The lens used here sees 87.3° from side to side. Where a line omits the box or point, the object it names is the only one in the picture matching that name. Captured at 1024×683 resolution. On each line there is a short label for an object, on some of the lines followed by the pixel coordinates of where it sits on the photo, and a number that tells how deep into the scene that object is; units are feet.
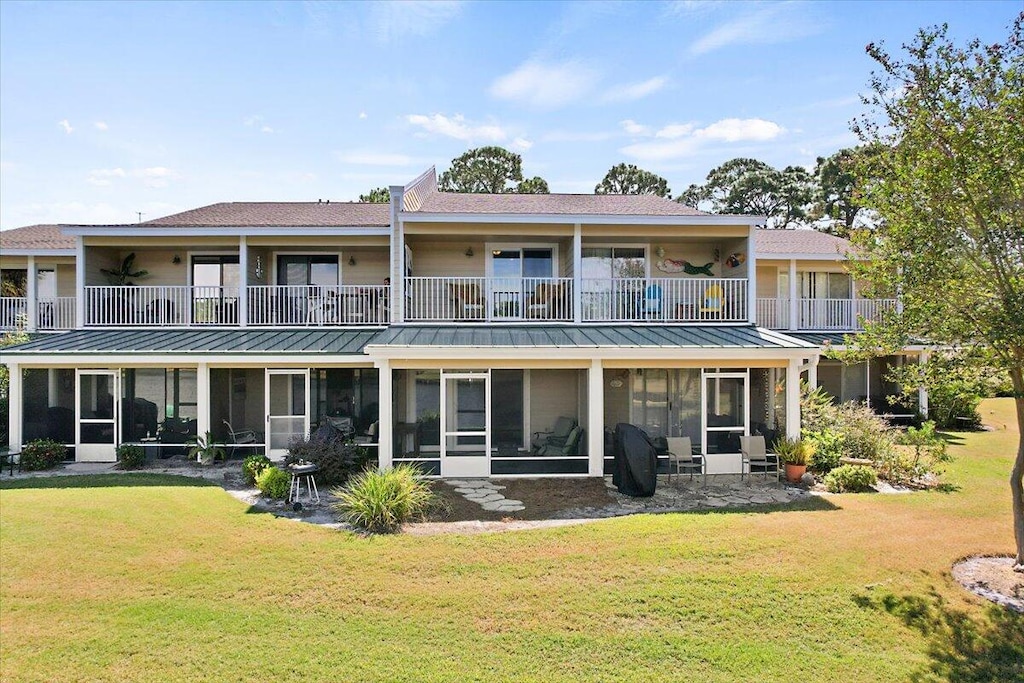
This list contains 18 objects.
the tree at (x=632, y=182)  155.84
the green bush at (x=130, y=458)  45.44
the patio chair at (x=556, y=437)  45.09
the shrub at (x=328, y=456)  39.47
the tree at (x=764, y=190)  154.71
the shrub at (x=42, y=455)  43.75
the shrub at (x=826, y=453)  42.96
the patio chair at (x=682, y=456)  42.11
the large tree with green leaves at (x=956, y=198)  22.56
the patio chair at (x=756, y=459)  42.70
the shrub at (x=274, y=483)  36.47
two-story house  43.09
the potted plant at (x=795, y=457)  40.71
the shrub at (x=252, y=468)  40.09
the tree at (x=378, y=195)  137.39
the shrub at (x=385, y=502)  30.99
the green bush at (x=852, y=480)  38.78
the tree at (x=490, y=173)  146.30
